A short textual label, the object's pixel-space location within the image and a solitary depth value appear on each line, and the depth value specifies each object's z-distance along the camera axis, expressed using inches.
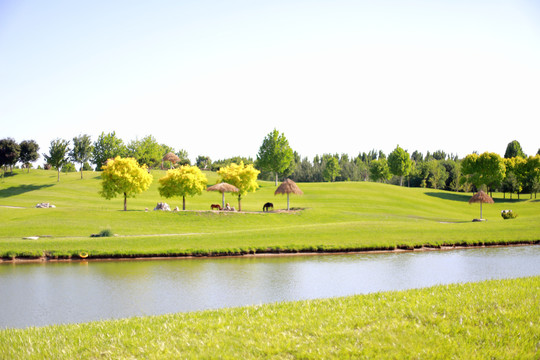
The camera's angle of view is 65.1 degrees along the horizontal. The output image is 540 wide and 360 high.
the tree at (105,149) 3983.8
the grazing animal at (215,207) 2188.2
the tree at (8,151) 3277.6
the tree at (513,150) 4648.1
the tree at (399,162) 4438.5
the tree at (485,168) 3387.1
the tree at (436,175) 4970.5
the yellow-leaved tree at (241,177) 2341.3
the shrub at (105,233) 1399.6
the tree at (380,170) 4997.5
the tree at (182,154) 5811.0
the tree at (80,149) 3607.3
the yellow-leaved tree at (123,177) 2078.0
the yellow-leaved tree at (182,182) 2148.1
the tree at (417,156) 7186.0
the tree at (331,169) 5658.0
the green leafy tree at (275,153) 3592.5
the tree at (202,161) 6377.0
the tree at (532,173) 3373.5
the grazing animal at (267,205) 2273.1
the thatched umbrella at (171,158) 4290.4
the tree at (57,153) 3257.9
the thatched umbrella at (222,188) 2190.9
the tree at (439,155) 7416.3
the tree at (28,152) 3481.8
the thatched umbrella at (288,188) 2247.8
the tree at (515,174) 3489.2
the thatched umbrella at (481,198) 2160.3
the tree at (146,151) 4151.1
